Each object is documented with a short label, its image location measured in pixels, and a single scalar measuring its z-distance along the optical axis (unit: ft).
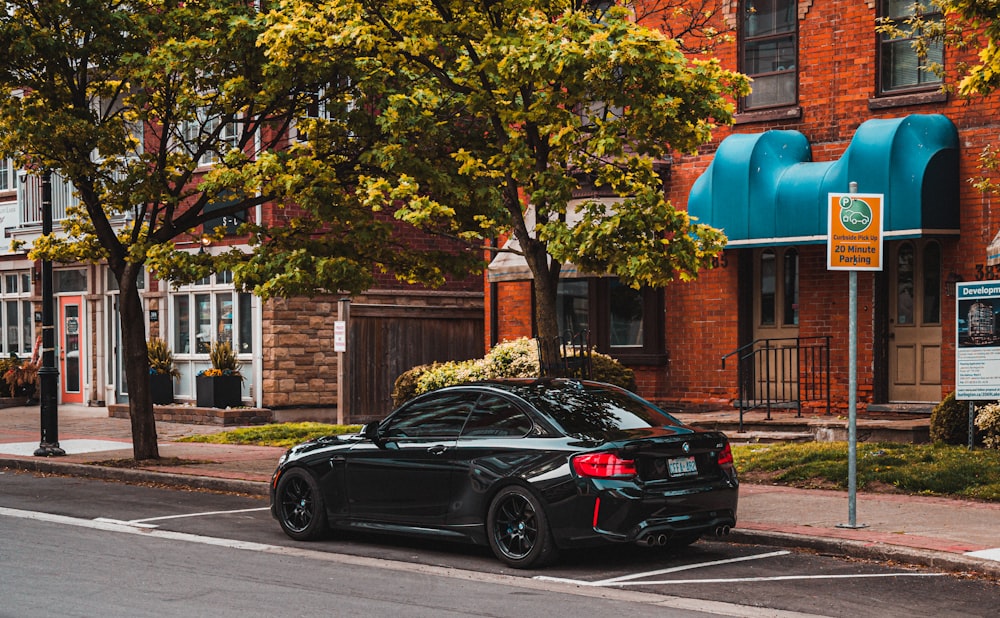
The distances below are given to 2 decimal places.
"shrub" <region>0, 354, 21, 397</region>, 98.17
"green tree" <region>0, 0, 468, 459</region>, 48.98
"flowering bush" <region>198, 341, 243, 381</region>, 81.15
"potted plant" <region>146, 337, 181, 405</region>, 85.30
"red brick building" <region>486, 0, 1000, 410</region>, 56.08
